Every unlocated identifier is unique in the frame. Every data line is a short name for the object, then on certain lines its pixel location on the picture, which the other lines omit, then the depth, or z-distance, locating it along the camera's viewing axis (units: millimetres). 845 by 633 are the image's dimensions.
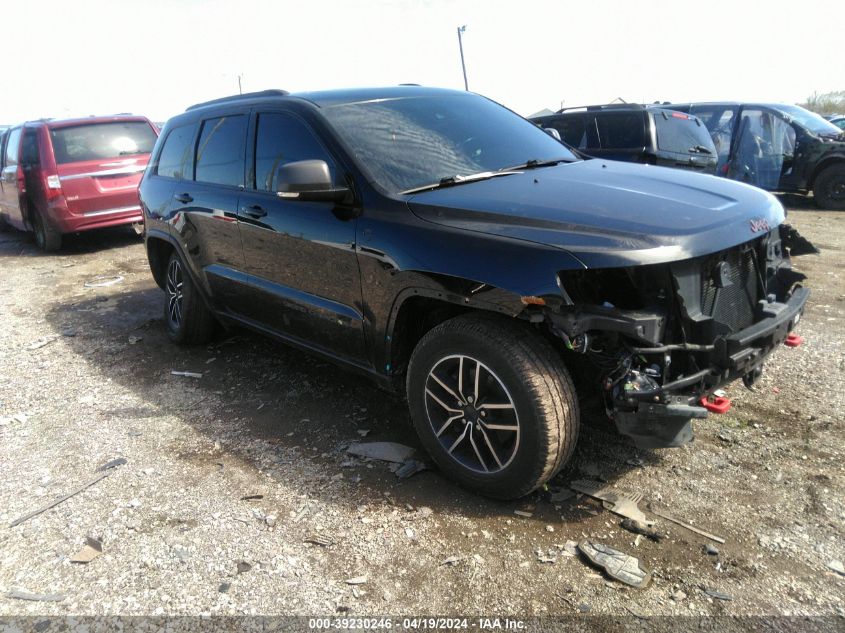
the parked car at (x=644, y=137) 8500
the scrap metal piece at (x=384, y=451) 3446
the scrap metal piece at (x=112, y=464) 3518
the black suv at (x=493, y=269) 2557
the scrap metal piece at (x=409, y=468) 3268
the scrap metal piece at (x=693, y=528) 2670
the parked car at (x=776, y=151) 10915
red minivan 9188
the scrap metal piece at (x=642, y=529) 2713
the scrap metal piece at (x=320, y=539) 2798
